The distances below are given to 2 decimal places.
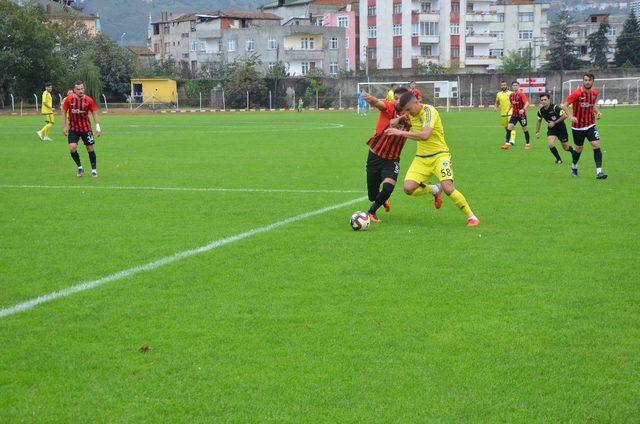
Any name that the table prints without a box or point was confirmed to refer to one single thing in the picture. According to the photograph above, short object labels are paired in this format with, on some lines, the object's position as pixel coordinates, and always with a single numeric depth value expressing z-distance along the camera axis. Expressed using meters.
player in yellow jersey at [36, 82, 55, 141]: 35.19
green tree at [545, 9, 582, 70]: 111.28
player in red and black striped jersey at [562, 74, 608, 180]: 18.06
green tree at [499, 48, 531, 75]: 114.25
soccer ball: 11.66
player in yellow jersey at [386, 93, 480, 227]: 11.85
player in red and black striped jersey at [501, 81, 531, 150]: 27.58
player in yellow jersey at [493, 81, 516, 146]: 30.20
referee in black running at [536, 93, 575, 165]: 21.30
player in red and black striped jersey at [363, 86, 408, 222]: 12.49
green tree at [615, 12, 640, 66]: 108.56
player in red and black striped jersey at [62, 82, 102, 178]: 19.13
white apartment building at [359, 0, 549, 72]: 113.81
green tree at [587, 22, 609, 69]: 119.00
